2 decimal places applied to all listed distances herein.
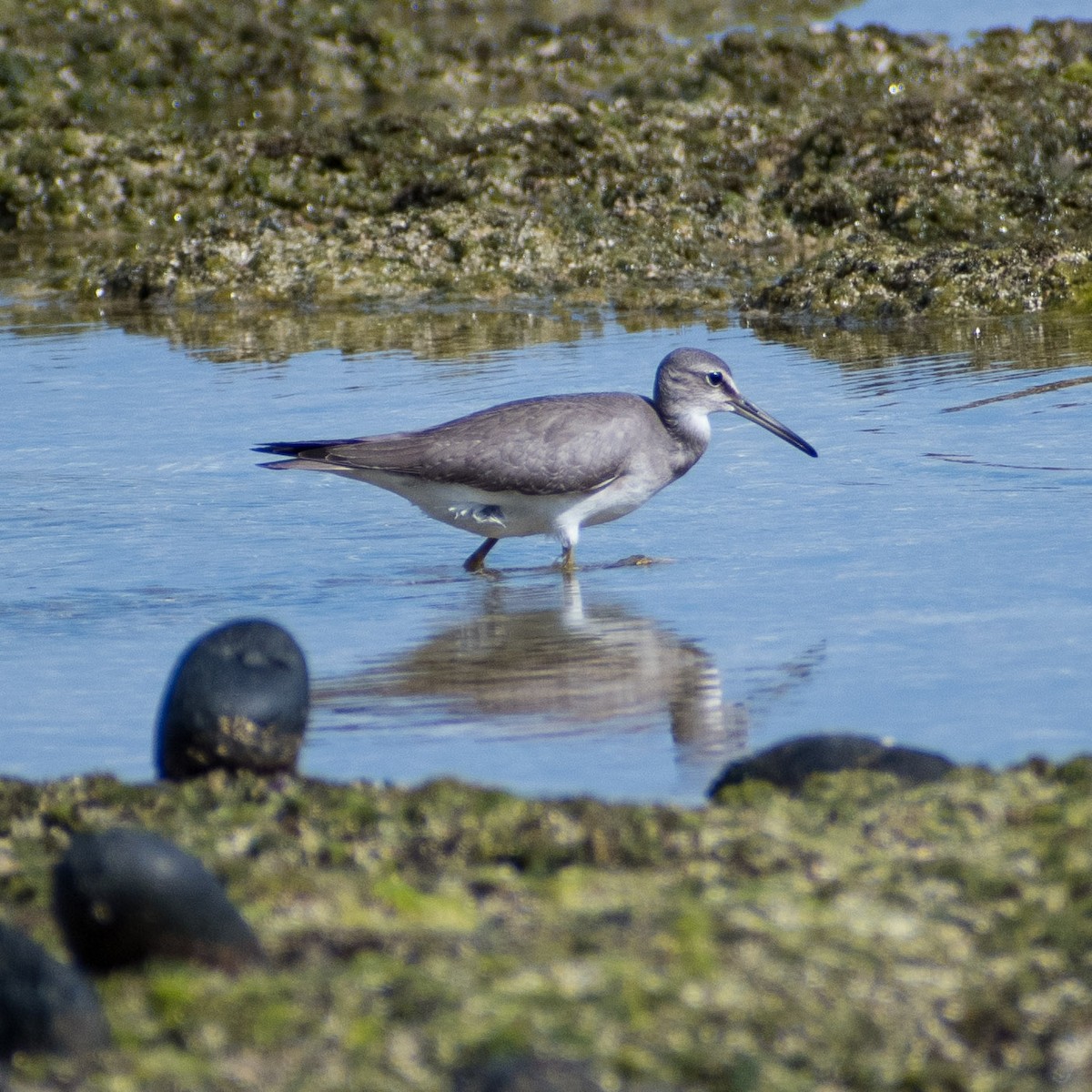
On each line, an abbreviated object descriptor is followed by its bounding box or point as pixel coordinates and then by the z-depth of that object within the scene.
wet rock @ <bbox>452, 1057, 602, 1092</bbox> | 4.78
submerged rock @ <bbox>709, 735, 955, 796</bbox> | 7.33
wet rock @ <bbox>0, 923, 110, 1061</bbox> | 5.14
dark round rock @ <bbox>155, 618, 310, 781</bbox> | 7.94
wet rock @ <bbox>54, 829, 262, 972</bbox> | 5.67
